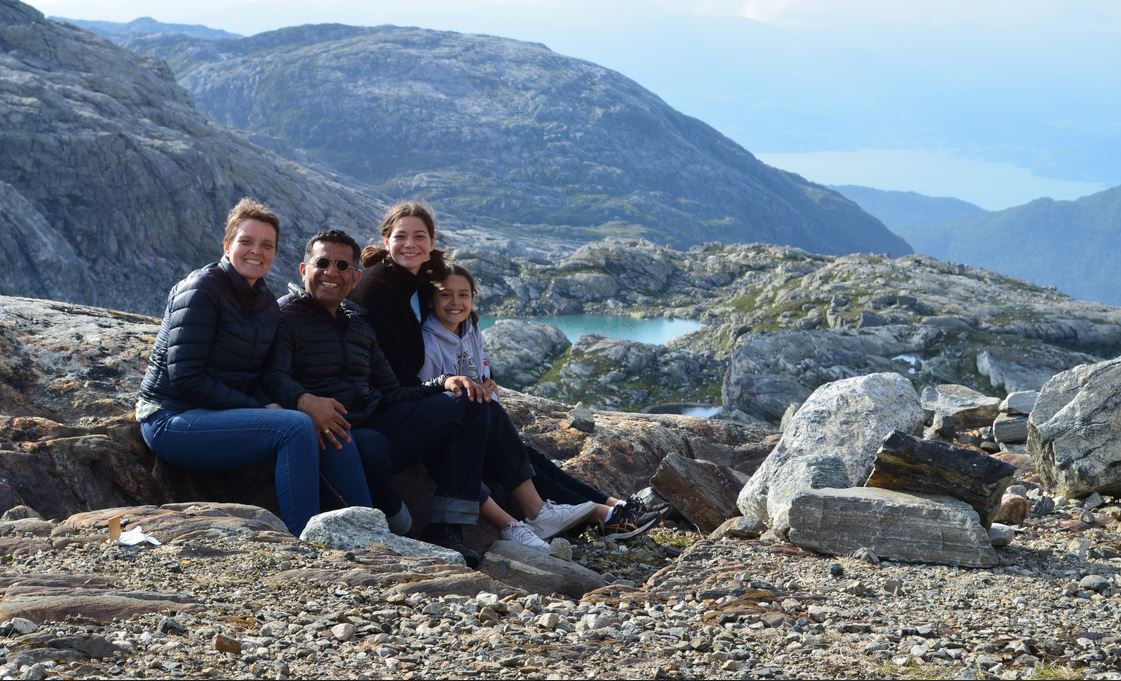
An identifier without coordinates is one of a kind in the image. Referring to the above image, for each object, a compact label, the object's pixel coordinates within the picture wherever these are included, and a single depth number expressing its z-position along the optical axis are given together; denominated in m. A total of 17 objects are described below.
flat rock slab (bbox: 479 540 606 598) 11.38
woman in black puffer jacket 12.03
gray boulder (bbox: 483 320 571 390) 118.12
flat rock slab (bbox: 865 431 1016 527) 12.53
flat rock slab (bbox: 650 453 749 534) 14.80
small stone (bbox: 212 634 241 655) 7.64
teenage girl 13.74
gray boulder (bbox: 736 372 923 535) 13.95
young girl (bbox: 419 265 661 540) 14.25
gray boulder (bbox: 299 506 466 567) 10.98
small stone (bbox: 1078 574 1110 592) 10.91
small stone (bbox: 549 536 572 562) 12.82
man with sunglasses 12.90
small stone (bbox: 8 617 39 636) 7.66
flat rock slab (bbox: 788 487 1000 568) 11.93
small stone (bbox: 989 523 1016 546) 12.49
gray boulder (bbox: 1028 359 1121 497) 15.33
